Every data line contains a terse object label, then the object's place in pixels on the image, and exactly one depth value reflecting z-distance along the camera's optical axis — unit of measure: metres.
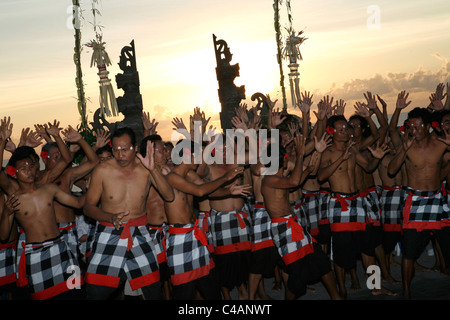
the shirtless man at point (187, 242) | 5.10
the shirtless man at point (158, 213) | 5.68
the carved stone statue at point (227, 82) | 14.19
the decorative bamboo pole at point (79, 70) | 16.20
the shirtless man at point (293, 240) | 5.36
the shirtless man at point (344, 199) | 6.20
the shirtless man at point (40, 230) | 5.05
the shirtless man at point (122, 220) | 4.93
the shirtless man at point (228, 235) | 6.17
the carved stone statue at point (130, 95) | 11.67
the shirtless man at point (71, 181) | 6.31
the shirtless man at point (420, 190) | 5.90
